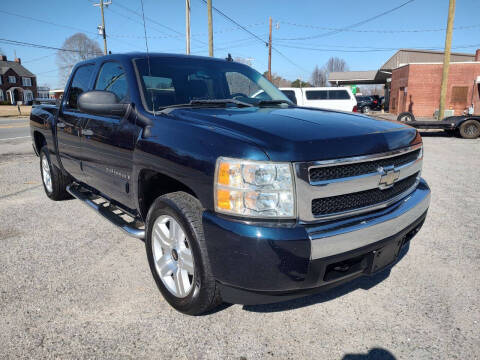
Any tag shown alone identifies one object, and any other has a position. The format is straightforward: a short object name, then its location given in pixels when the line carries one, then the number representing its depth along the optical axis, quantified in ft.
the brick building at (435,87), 89.56
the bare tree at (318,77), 350.02
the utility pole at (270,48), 116.26
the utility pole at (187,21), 80.91
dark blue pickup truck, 6.12
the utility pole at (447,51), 54.34
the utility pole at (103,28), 111.65
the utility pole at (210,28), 61.77
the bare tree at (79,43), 207.62
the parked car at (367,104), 116.53
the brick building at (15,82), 234.58
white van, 52.37
